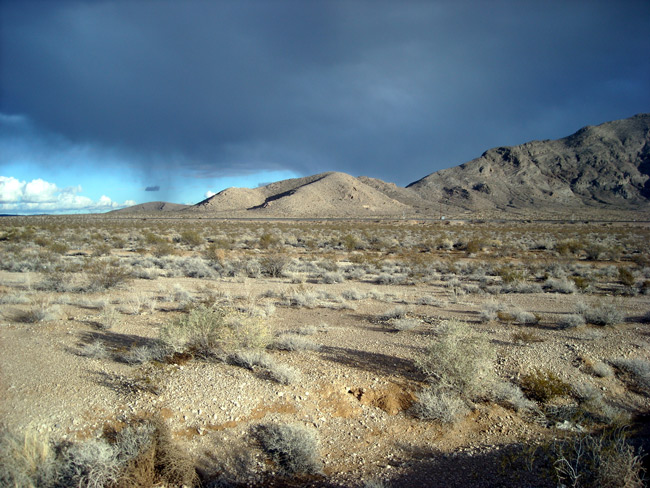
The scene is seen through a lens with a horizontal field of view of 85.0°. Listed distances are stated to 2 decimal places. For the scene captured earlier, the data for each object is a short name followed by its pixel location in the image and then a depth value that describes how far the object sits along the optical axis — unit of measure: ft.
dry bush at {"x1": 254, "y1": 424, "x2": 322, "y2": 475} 15.11
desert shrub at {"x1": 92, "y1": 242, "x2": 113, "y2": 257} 79.83
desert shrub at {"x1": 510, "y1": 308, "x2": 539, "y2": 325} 33.81
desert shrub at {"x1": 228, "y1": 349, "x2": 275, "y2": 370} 22.39
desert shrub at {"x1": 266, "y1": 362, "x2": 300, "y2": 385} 20.93
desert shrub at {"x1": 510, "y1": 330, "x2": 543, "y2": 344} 28.45
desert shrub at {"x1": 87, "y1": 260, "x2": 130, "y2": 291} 42.78
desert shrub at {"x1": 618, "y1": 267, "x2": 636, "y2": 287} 49.83
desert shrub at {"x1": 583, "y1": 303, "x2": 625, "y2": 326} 31.99
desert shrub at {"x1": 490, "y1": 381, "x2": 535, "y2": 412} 19.93
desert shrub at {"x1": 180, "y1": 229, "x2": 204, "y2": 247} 103.00
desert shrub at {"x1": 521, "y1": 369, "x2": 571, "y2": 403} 20.86
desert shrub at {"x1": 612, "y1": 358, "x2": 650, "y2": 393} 22.52
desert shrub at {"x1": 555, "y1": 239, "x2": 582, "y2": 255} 85.00
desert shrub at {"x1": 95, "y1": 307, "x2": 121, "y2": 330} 29.78
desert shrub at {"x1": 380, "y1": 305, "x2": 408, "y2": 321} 35.12
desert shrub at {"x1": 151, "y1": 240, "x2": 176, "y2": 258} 79.93
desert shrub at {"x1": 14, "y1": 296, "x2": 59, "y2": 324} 30.32
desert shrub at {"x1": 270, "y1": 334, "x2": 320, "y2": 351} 25.99
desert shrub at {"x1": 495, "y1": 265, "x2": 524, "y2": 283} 52.65
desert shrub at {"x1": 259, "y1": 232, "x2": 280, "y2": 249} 97.50
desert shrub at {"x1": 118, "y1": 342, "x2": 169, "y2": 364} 22.70
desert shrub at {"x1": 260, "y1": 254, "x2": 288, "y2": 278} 59.11
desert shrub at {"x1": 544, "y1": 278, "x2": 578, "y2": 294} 47.06
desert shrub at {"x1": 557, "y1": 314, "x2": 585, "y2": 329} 31.55
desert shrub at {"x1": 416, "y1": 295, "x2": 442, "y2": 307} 41.08
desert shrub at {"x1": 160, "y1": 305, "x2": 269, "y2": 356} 23.47
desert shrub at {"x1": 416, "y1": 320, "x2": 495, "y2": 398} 20.75
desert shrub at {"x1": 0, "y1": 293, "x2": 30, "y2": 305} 36.22
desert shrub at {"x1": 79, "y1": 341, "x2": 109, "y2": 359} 23.62
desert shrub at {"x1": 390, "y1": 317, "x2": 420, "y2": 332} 31.76
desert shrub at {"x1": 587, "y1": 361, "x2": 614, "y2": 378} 23.25
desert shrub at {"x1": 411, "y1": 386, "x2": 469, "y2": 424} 18.57
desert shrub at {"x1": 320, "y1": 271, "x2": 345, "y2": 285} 54.44
